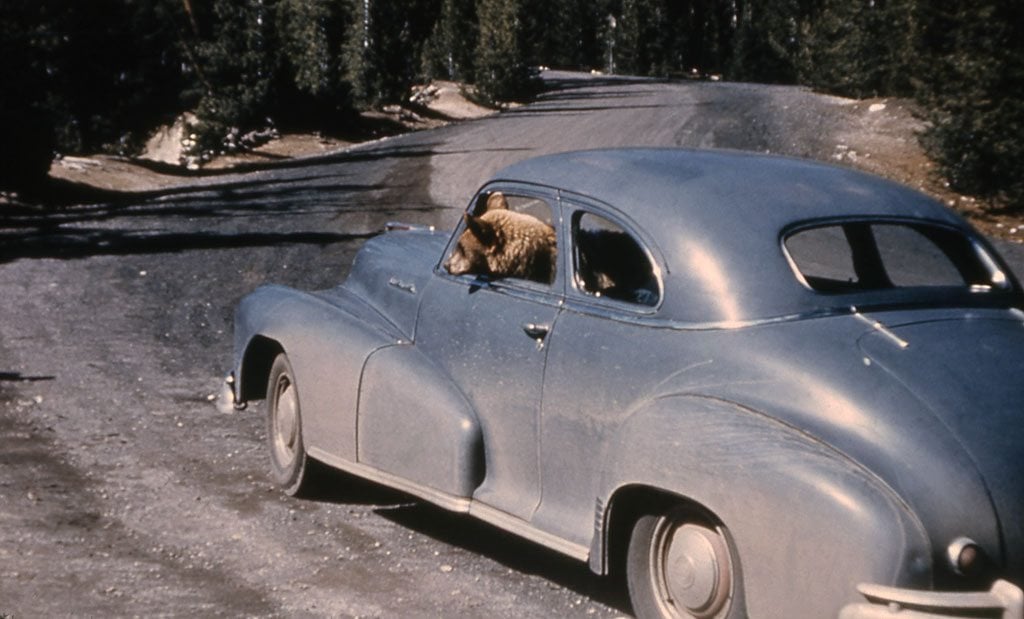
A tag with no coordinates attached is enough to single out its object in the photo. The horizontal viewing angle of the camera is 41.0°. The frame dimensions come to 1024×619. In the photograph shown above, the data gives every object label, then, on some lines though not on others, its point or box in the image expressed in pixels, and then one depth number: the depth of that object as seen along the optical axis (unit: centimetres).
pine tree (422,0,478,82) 5564
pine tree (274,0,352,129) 3447
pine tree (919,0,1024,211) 1928
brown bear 598
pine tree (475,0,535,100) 4500
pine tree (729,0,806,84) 6044
